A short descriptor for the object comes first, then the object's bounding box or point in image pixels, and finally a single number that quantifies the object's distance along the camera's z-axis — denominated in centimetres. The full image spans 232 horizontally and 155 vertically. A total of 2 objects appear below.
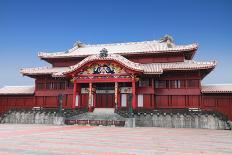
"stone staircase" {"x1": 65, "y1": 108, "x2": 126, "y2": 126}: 2371
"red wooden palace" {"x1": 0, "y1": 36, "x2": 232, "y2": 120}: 2769
